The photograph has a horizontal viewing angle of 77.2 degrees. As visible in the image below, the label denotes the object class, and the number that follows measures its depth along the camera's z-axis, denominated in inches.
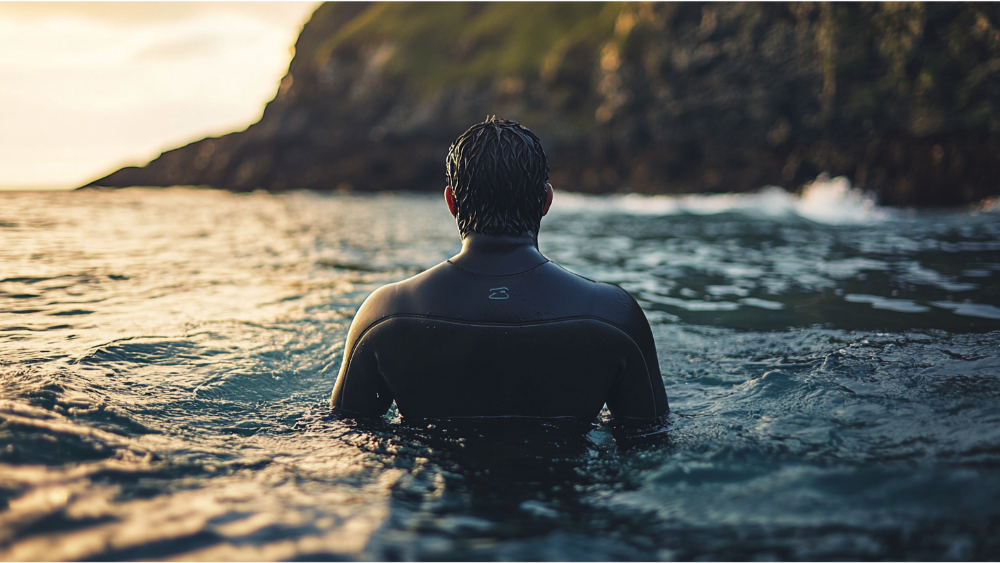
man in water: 104.7
